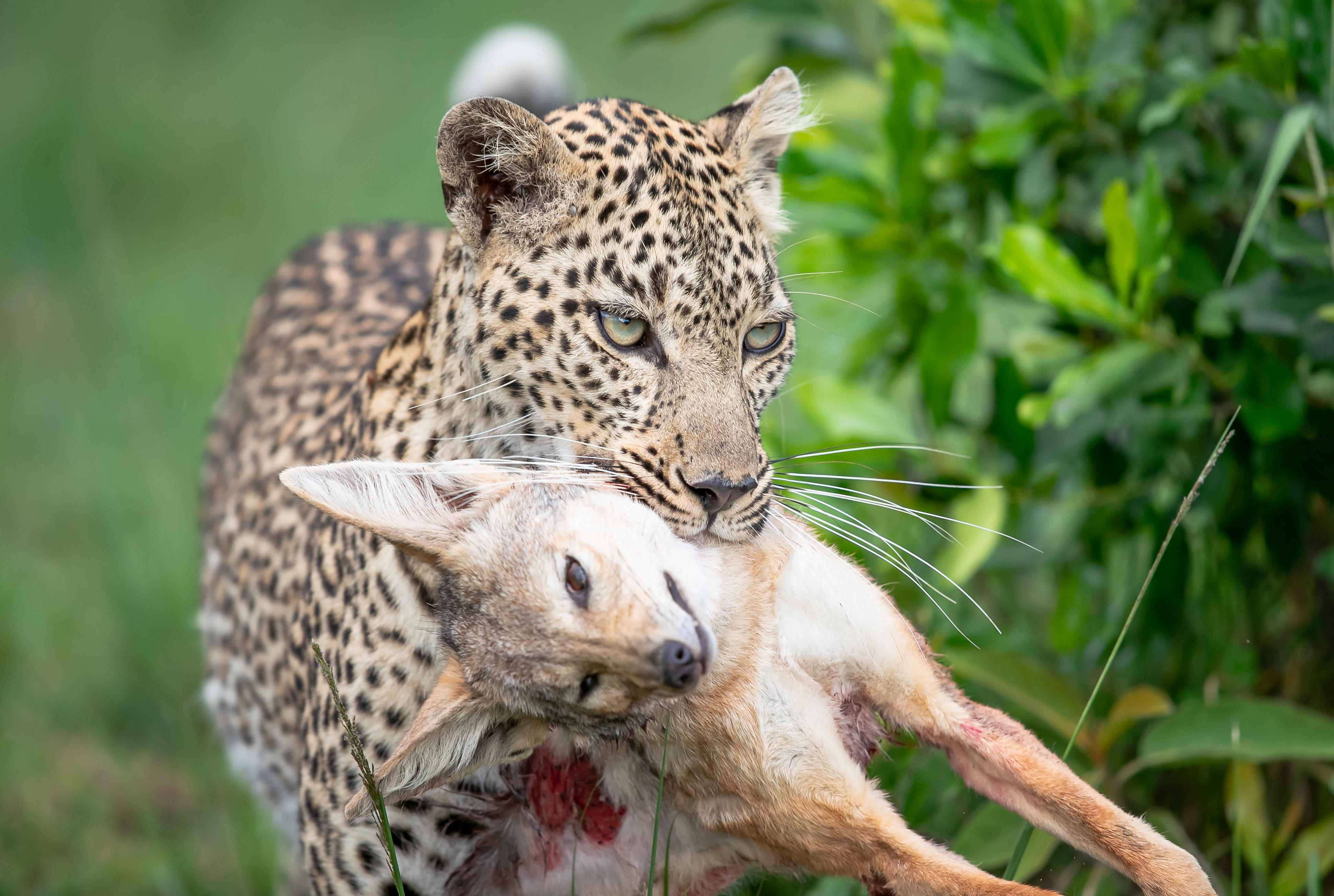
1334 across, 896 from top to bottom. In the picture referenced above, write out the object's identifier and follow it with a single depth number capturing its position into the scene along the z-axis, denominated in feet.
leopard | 15.97
